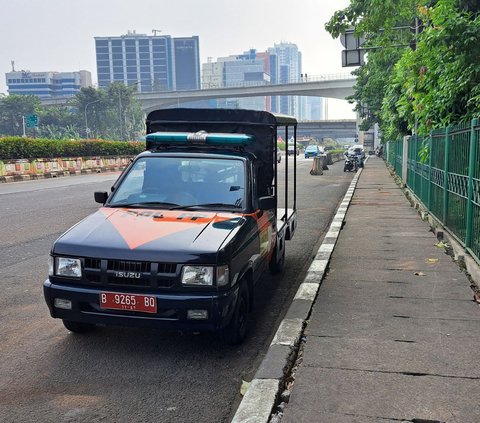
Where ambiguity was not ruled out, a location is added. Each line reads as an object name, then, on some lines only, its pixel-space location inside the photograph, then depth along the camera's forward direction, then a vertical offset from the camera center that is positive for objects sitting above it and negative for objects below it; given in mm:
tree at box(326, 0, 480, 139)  8367 +1636
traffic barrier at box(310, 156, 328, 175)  29625 -1287
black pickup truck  3961 -793
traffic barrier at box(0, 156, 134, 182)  26594 -1106
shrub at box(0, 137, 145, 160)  27812 +35
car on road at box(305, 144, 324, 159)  63906 -760
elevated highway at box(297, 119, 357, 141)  121275 +4531
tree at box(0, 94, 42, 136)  93000 +7545
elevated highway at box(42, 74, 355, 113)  75938 +8556
